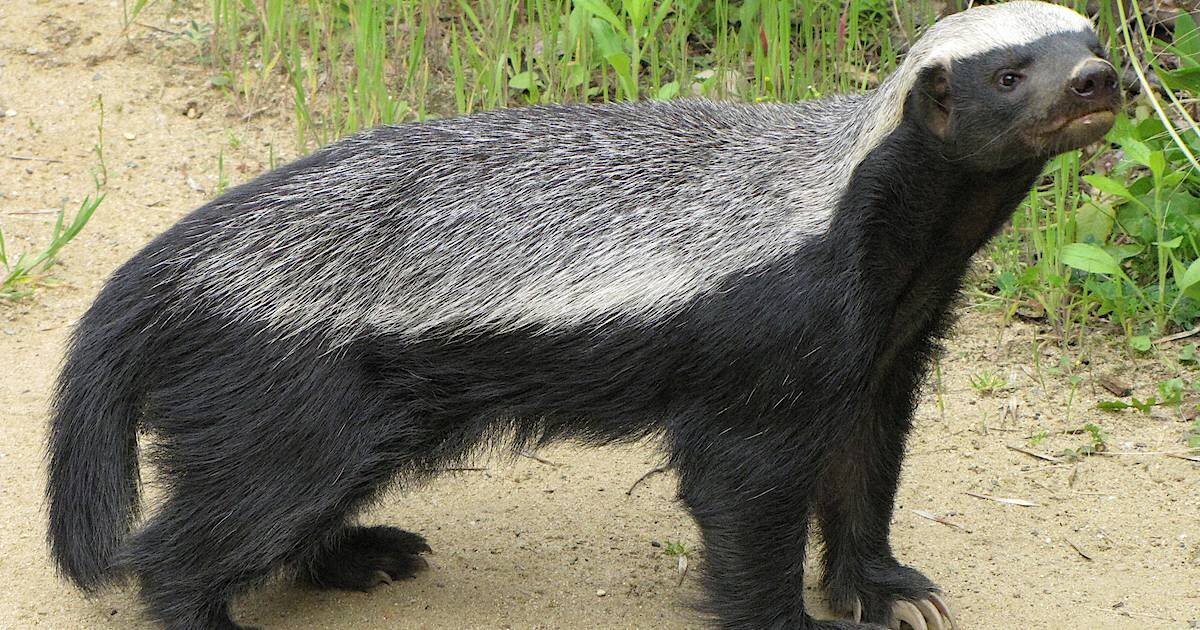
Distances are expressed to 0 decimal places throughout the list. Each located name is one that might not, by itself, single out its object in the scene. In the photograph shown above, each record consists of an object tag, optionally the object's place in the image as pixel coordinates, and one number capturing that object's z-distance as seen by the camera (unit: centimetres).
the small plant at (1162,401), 534
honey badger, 354
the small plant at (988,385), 559
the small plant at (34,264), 600
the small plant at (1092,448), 516
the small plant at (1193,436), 514
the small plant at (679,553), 456
